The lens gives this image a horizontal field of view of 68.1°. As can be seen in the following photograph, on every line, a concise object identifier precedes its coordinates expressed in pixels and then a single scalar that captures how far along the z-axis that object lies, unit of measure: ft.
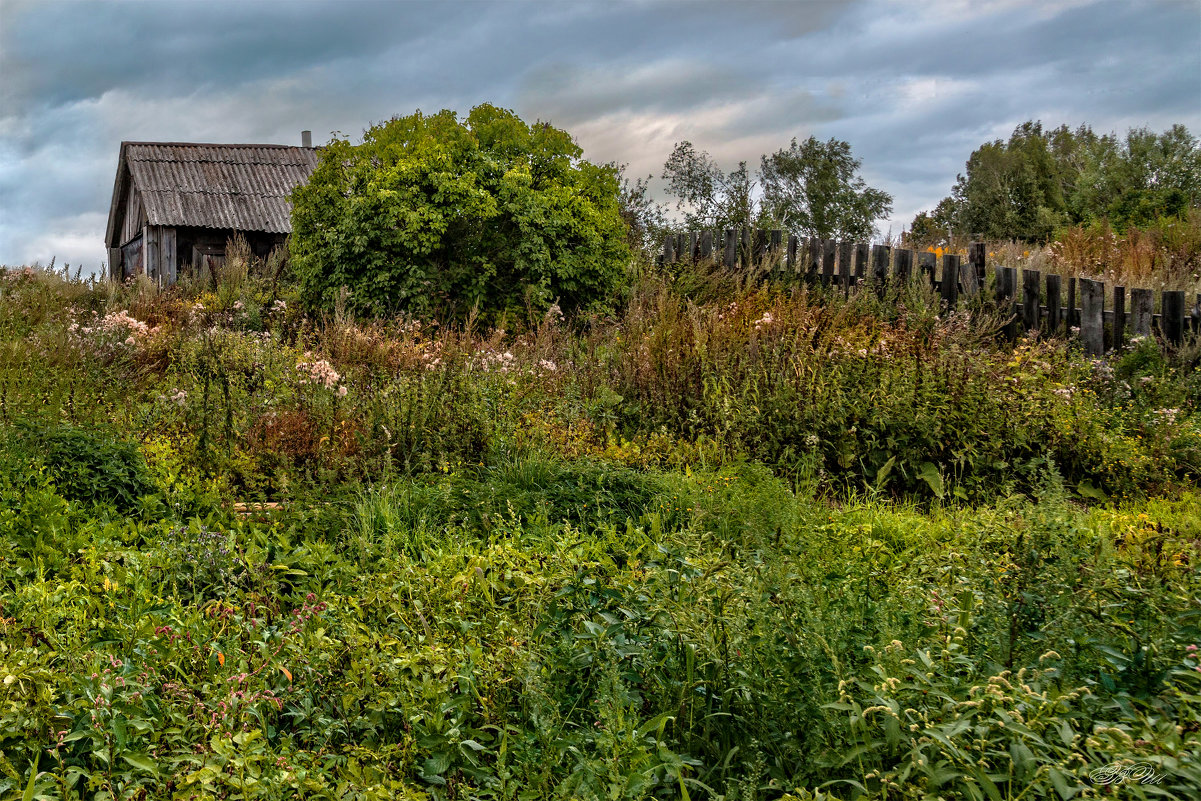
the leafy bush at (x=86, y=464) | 15.10
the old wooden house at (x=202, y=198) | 69.26
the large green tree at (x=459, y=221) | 35.29
